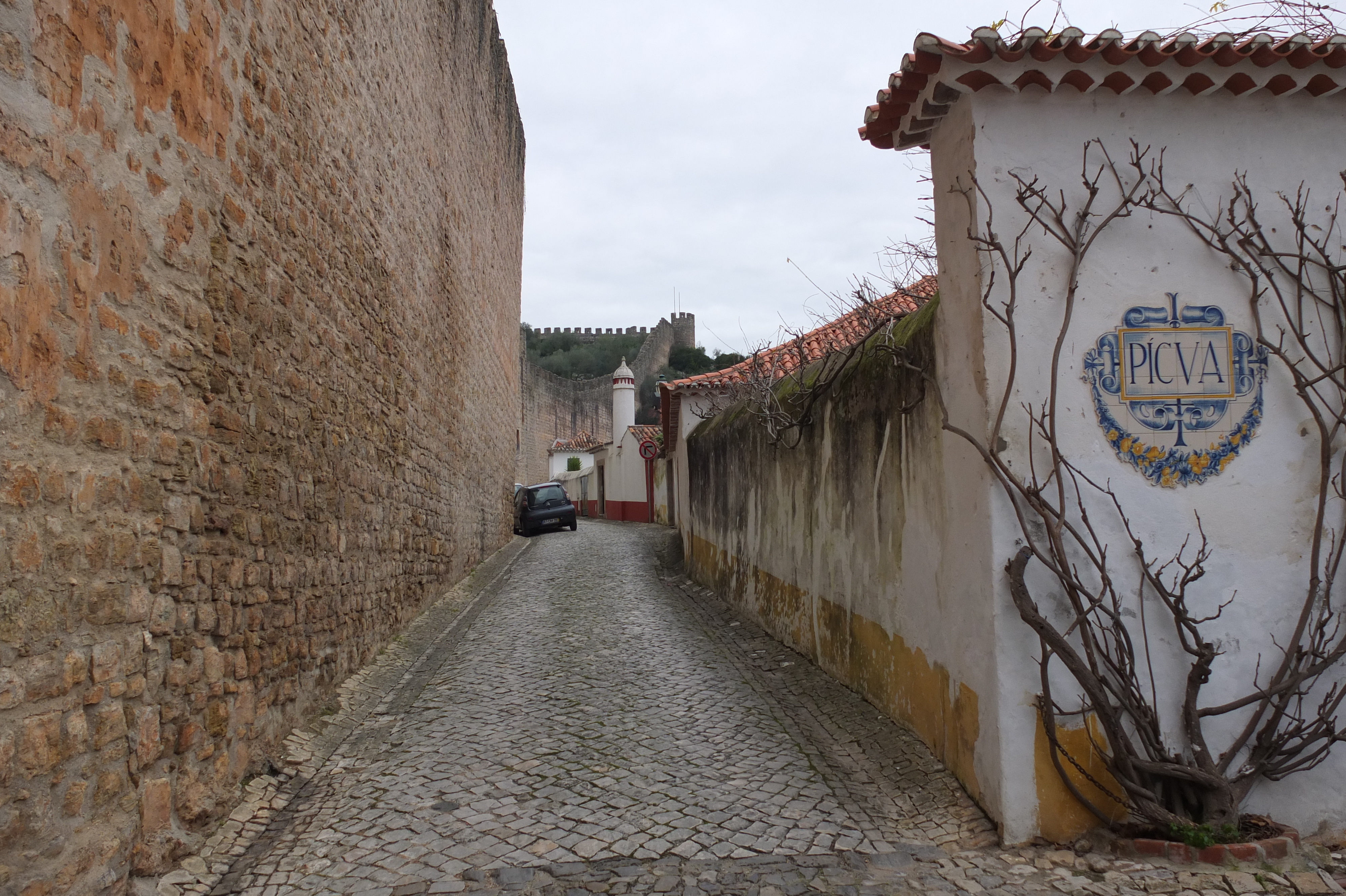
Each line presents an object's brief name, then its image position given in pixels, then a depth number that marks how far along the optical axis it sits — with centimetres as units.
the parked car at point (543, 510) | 1953
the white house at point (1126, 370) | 358
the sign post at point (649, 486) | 2300
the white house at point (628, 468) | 2298
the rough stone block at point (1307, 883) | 313
